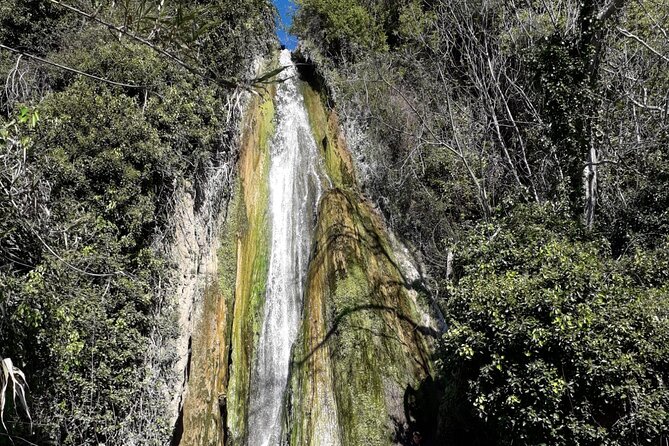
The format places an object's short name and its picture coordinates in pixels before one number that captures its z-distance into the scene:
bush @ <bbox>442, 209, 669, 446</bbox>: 6.49
